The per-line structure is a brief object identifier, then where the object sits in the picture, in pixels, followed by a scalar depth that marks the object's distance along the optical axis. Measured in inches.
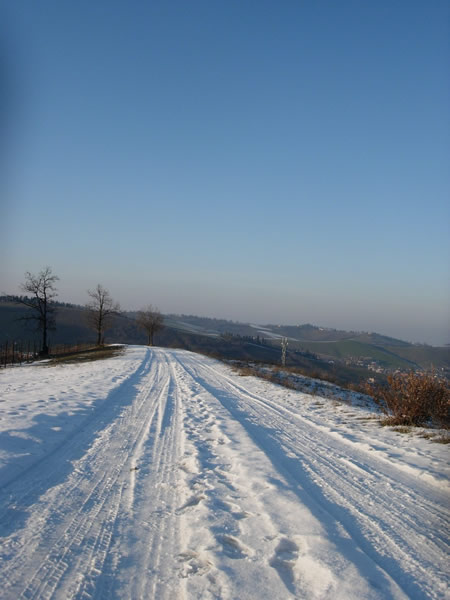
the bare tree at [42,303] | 1707.7
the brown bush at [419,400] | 335.9
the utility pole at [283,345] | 1940.9
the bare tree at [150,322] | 2618.1
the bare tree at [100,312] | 2281.5
